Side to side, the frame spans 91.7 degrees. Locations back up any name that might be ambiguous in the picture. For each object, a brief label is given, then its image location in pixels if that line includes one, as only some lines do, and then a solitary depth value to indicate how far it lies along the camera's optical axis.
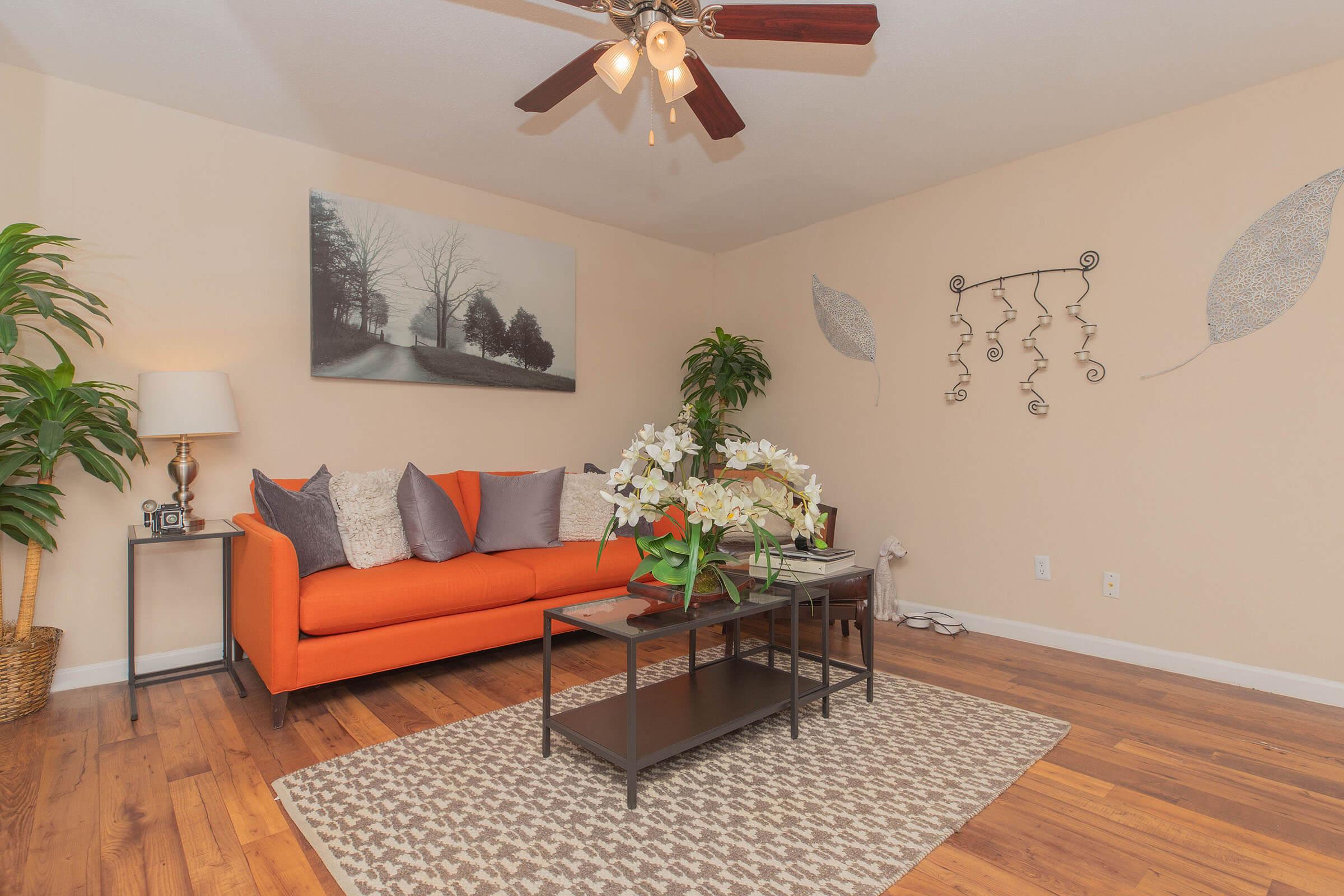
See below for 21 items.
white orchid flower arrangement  2.07
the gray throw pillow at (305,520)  2.74
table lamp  2.68
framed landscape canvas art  3.49
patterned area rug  1.56
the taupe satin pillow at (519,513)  3.47
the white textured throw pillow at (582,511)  3.69
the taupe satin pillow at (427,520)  3.08
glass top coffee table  1.88
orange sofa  2.43
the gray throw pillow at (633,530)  3.88
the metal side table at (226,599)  2.57
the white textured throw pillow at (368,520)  2.93
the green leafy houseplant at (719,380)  4.83
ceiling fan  1.82
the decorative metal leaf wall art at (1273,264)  2.71
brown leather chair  3.17
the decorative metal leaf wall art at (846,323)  4.31
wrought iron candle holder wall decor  3.33
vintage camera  2.65
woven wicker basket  2.40
